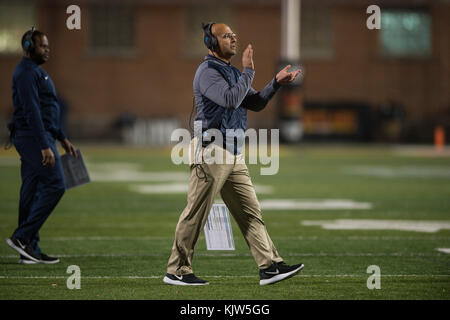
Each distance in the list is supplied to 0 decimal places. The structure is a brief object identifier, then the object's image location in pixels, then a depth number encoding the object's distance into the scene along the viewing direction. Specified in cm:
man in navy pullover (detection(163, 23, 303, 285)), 1442
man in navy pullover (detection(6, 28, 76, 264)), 1677
